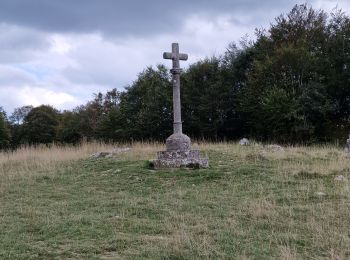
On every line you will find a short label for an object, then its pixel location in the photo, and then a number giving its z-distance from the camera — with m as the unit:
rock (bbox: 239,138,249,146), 18.79
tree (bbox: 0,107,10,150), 47.71
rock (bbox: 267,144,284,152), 15.65
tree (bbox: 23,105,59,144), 55.34
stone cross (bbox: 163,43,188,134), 13.08
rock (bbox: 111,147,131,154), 16.57
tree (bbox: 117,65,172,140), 33.62
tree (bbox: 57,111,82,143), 51.28
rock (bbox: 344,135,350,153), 15.65
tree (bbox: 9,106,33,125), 67.25
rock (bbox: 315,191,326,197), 8.06
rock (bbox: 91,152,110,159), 15.96
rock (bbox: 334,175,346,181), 9.75
